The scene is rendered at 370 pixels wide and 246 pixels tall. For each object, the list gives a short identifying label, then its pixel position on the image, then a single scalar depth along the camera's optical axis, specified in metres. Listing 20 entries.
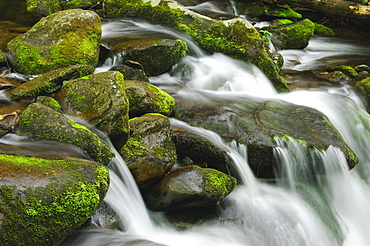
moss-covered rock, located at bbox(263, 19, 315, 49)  11.41
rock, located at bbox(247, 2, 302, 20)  13.99
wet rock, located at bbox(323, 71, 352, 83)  8.85
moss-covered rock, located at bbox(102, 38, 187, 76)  7.19
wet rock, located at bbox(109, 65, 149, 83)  6.31
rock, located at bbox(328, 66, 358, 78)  9.09
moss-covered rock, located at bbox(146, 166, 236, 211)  4.25
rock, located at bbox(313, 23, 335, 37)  13.42
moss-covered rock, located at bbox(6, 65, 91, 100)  5.00
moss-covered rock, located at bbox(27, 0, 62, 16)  10.37
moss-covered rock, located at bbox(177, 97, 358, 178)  5.36
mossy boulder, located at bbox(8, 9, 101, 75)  6.23
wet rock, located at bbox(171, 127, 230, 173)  5.13
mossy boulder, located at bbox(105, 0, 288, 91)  8.24
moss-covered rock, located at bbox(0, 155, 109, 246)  2.57
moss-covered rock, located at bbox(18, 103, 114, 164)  3.83
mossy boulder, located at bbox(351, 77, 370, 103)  8.01
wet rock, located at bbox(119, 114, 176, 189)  4.43
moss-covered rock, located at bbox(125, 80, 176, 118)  5.34
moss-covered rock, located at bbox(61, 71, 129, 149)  4.30
